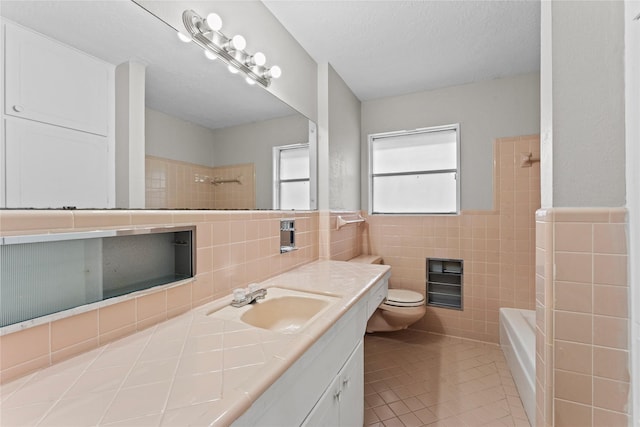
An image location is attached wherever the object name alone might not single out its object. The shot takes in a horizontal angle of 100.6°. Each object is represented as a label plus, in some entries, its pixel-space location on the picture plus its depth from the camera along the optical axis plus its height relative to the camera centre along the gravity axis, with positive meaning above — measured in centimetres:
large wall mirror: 74 +46
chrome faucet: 112 -36
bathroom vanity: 51 -37
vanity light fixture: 112 +80
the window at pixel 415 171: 267 +44
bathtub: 154 -93
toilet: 228 -86
